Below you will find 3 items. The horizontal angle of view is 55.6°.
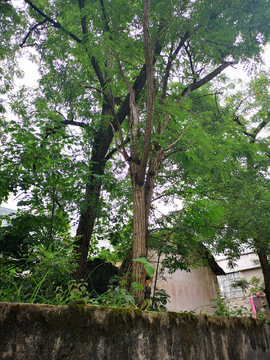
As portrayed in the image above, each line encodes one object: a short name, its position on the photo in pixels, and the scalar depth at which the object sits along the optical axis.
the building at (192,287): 11.11
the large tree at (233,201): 6.02
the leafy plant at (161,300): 4.19
